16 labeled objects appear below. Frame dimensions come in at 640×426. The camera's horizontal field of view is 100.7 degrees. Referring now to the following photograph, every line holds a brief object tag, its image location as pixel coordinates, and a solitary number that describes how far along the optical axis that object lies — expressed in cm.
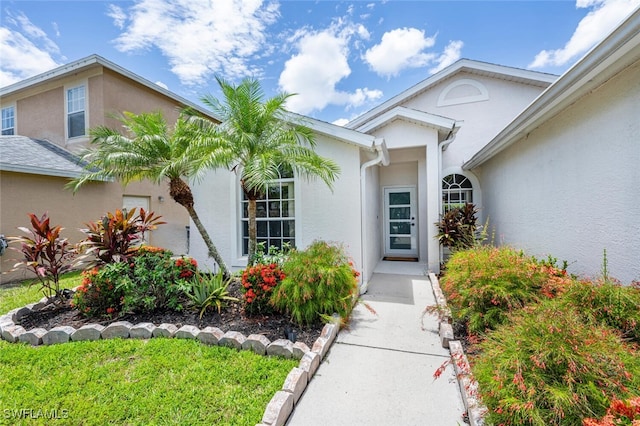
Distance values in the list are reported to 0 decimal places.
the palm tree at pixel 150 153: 623
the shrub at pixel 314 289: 465
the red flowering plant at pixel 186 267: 581
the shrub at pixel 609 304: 279
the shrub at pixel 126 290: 511
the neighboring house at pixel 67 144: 870
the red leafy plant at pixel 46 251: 545
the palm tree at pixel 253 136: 570
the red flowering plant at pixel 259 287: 491
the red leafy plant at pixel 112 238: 549
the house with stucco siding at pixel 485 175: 380
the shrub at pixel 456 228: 791
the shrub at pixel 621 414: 178
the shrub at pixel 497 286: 377
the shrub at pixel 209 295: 515
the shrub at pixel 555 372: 206
